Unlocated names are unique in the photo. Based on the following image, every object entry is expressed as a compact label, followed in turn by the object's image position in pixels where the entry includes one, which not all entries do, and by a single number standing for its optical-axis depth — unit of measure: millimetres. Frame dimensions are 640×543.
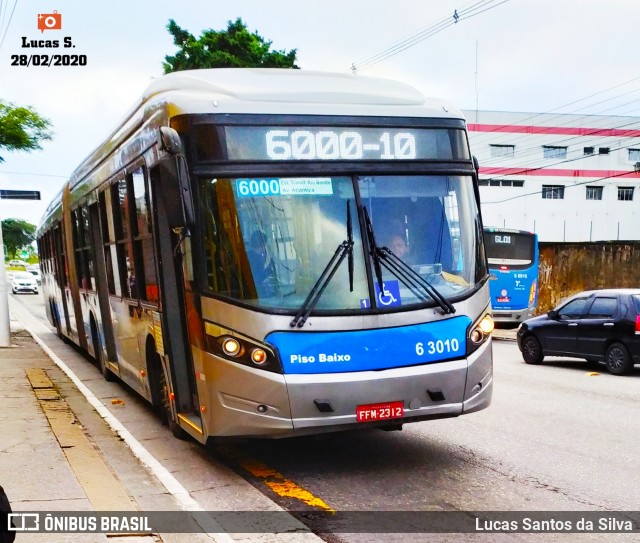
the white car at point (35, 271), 73088
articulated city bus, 6328
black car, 14609
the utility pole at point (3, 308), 18266
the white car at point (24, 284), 56978
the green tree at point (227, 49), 39531
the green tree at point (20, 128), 20422
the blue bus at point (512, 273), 25531
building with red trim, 56750
